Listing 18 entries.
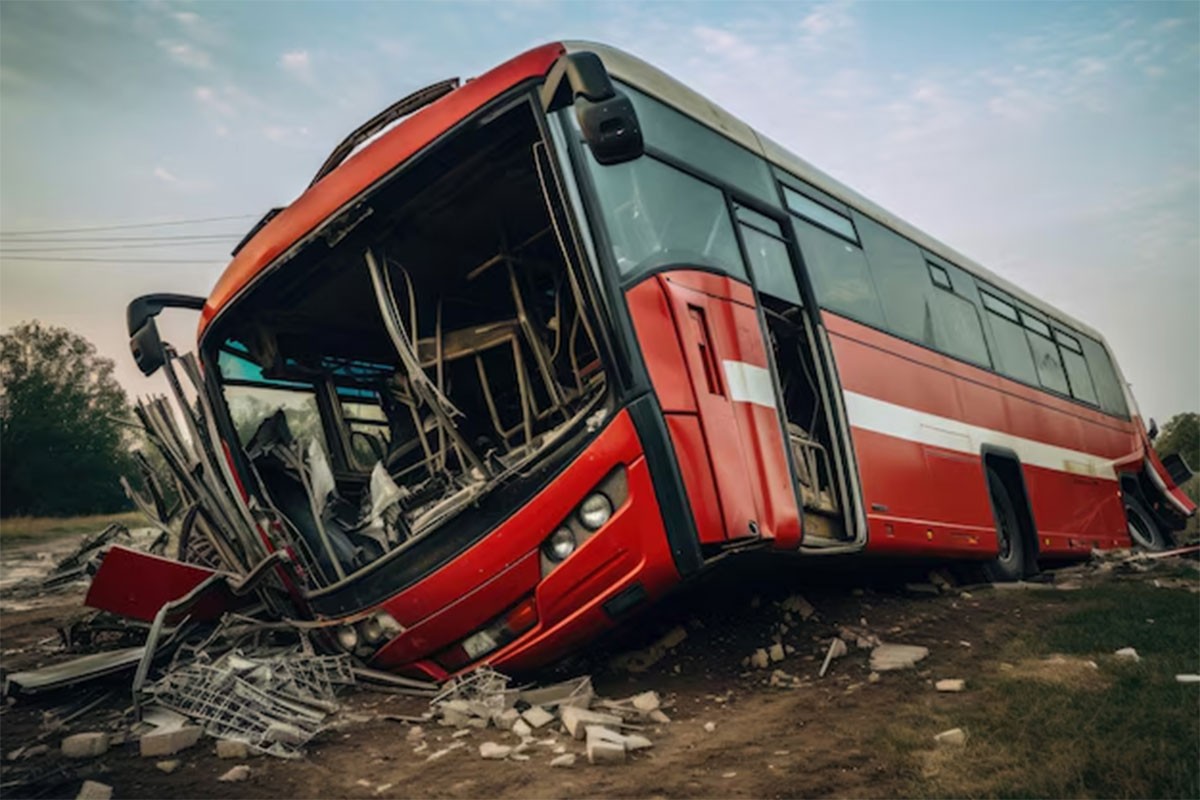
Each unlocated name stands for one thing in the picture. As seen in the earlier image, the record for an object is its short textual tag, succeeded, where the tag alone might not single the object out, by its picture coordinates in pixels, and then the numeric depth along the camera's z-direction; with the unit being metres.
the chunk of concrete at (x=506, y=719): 3.78
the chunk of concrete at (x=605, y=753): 3.25
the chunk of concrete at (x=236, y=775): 3.27
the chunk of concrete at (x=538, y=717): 3.69
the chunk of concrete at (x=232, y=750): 3.53
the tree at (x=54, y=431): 40.47
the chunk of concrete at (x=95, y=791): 3.07
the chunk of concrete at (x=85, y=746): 3.62
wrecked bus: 3.80
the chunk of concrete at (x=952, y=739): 3.23
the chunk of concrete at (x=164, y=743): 3.58
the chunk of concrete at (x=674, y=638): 4.98
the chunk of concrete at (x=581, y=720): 3.54
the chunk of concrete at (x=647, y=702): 3.94
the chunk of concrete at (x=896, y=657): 4.58
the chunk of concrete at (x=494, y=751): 3.41
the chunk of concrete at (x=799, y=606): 5.65
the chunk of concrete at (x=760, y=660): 4.77
